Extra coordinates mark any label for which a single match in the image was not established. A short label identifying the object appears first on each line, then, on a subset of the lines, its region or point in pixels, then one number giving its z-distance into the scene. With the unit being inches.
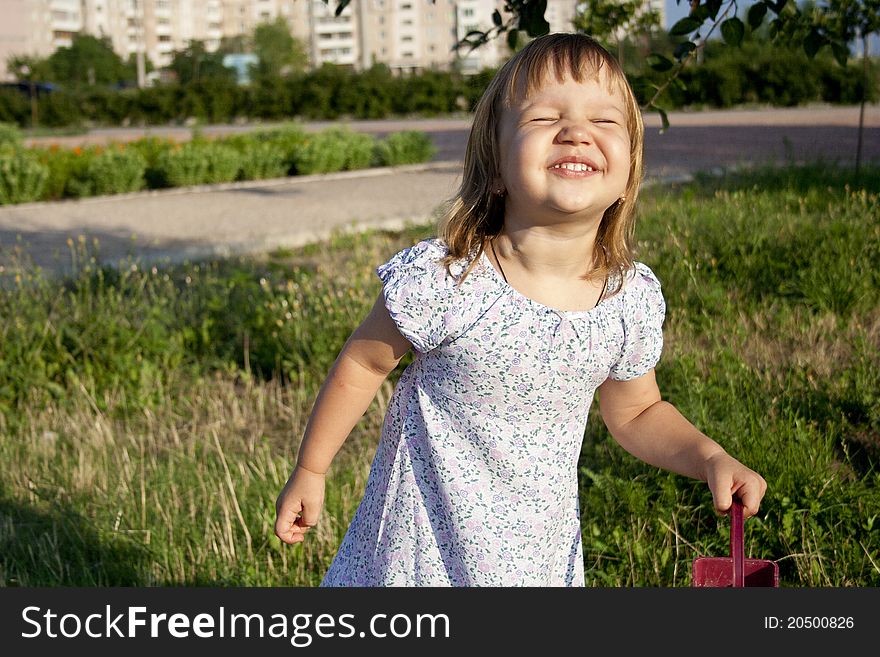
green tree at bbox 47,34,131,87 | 1984.5
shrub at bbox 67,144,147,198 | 448.8
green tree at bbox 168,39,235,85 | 1836.9
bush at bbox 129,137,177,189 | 486.0
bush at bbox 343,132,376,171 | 559.0
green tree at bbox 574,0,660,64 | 179.8
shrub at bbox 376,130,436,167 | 563.8
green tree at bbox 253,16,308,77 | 2151.8
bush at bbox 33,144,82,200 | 447.8
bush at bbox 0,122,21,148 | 608.4
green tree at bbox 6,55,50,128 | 1690.7
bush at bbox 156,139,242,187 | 475.8
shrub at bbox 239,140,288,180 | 510.3
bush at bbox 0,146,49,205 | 420.5
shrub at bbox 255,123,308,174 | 541.3
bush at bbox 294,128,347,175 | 534.6
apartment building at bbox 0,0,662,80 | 3538.4
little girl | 64.2
